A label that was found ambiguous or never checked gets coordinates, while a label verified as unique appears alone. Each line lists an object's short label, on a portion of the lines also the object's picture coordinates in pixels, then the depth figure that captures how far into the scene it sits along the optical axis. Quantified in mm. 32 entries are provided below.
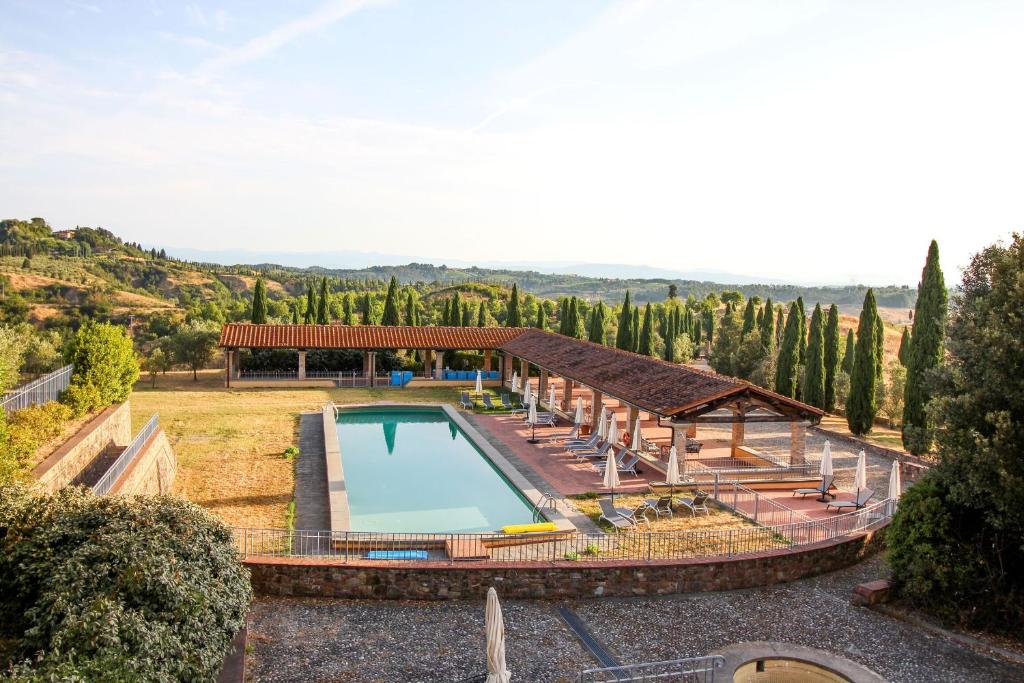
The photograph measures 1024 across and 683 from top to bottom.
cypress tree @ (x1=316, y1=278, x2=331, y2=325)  47312
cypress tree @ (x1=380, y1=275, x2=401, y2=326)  45094
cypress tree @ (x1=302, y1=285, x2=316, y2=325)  48062
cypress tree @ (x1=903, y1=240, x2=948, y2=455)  22609
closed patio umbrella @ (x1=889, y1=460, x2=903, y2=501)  15438
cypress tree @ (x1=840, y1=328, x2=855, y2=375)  40594
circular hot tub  9234
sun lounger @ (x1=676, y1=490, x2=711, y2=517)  16016
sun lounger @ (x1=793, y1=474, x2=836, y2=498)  17156
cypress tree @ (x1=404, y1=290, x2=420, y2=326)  45469
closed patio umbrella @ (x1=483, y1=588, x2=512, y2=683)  7945
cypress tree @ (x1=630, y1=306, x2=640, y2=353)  43594
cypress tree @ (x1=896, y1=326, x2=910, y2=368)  39112
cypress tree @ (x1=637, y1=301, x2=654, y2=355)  43447
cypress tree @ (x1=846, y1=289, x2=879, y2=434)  25859
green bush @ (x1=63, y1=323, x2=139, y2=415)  16812
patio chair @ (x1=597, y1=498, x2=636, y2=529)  14633
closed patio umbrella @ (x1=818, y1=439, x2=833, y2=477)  17016
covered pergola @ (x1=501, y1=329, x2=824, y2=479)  18516
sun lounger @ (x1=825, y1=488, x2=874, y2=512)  15789
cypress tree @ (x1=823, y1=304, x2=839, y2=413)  30480
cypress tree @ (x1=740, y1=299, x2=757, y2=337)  44300
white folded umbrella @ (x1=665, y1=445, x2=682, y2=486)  16719
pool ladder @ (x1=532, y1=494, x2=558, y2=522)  15648
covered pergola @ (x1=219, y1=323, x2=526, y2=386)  33781
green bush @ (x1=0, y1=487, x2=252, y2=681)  6719
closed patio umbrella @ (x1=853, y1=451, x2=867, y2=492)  16234
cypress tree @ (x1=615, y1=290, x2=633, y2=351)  42094
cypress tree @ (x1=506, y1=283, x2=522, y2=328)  45469
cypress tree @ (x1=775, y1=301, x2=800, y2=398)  31516
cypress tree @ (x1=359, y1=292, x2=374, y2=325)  56188
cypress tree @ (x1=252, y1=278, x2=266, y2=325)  42969
